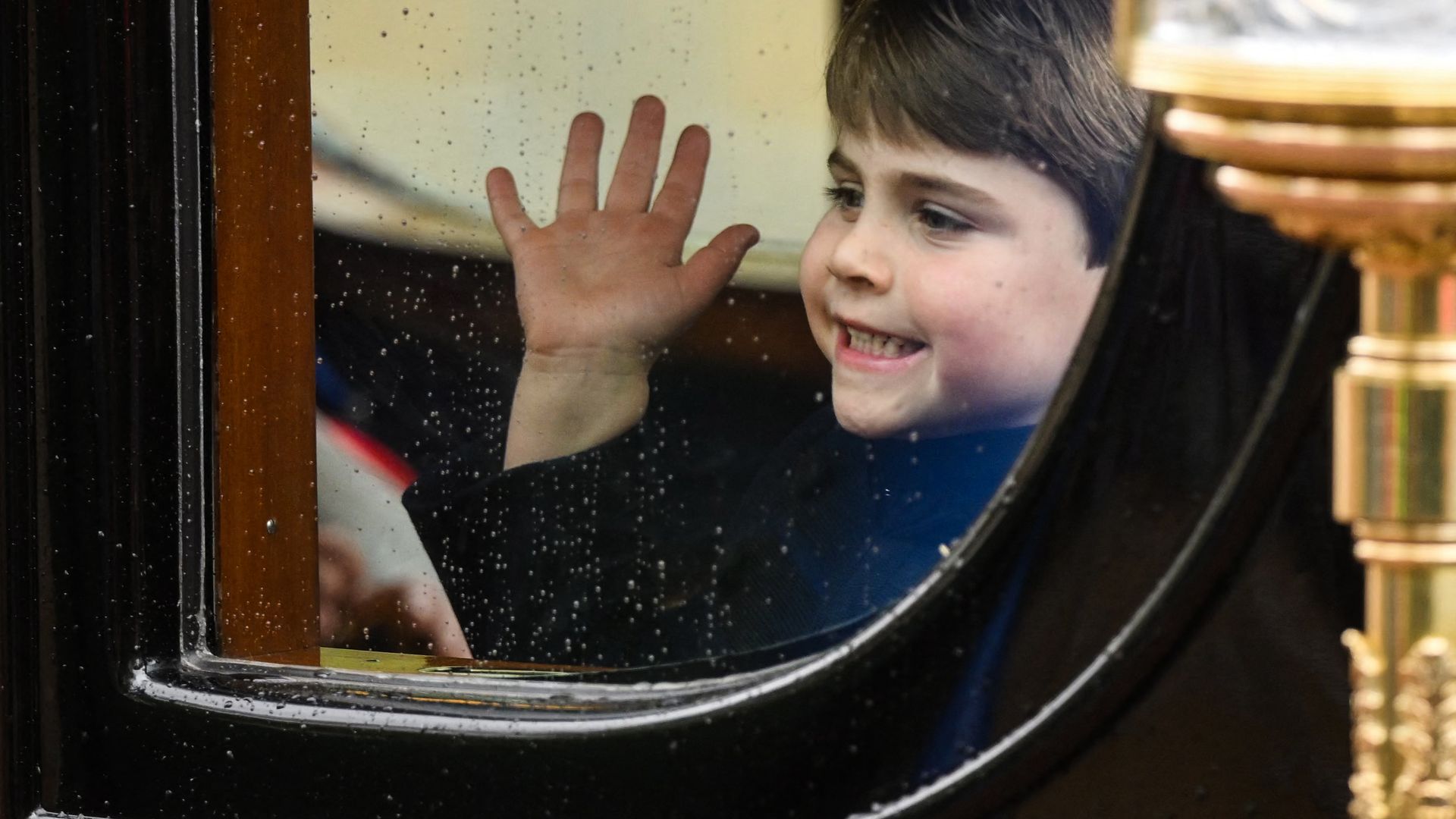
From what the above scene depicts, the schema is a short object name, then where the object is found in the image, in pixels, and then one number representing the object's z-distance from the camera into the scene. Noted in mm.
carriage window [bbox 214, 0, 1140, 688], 3530
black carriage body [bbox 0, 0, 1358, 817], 3457
